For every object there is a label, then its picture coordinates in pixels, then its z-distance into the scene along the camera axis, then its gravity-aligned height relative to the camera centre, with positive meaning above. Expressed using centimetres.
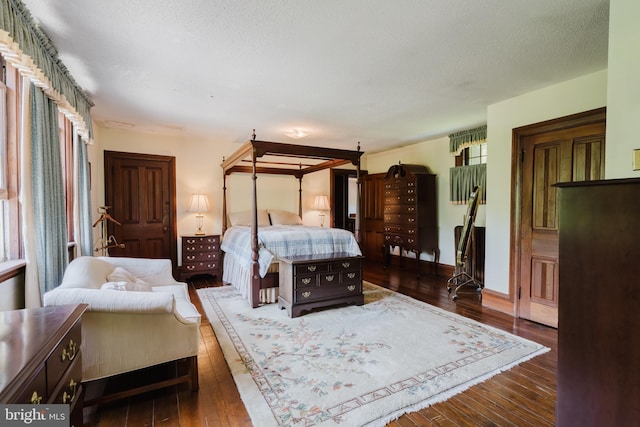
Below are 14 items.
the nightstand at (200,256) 500 -86
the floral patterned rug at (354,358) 187 -125
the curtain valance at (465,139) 457 +106
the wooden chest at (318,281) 340 -91
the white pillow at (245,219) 551 -25
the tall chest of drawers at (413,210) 536 -9
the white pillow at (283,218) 577 -25
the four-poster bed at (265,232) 366 -35
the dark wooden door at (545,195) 291 +11
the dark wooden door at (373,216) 657 -24
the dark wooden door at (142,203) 489 +4
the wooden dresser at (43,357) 79 -45
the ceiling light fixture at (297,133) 468 +115
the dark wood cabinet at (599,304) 106 -38
